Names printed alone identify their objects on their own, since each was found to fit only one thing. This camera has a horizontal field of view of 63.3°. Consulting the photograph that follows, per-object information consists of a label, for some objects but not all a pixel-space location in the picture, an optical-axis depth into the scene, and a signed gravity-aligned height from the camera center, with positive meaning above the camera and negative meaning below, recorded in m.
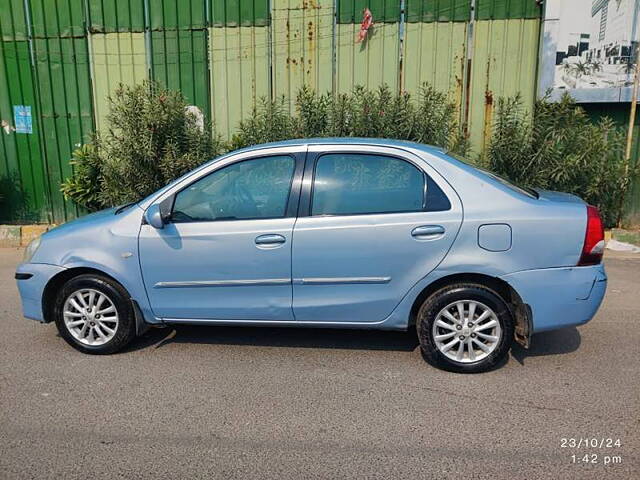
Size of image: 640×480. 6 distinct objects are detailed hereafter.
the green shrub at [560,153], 7.26 -0.88
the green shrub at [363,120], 7.42 -0.43
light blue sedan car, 3.51 -1.12
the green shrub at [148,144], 7.35 -0.76
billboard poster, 7.75 +0.57
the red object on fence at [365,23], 8.17 +1.00
